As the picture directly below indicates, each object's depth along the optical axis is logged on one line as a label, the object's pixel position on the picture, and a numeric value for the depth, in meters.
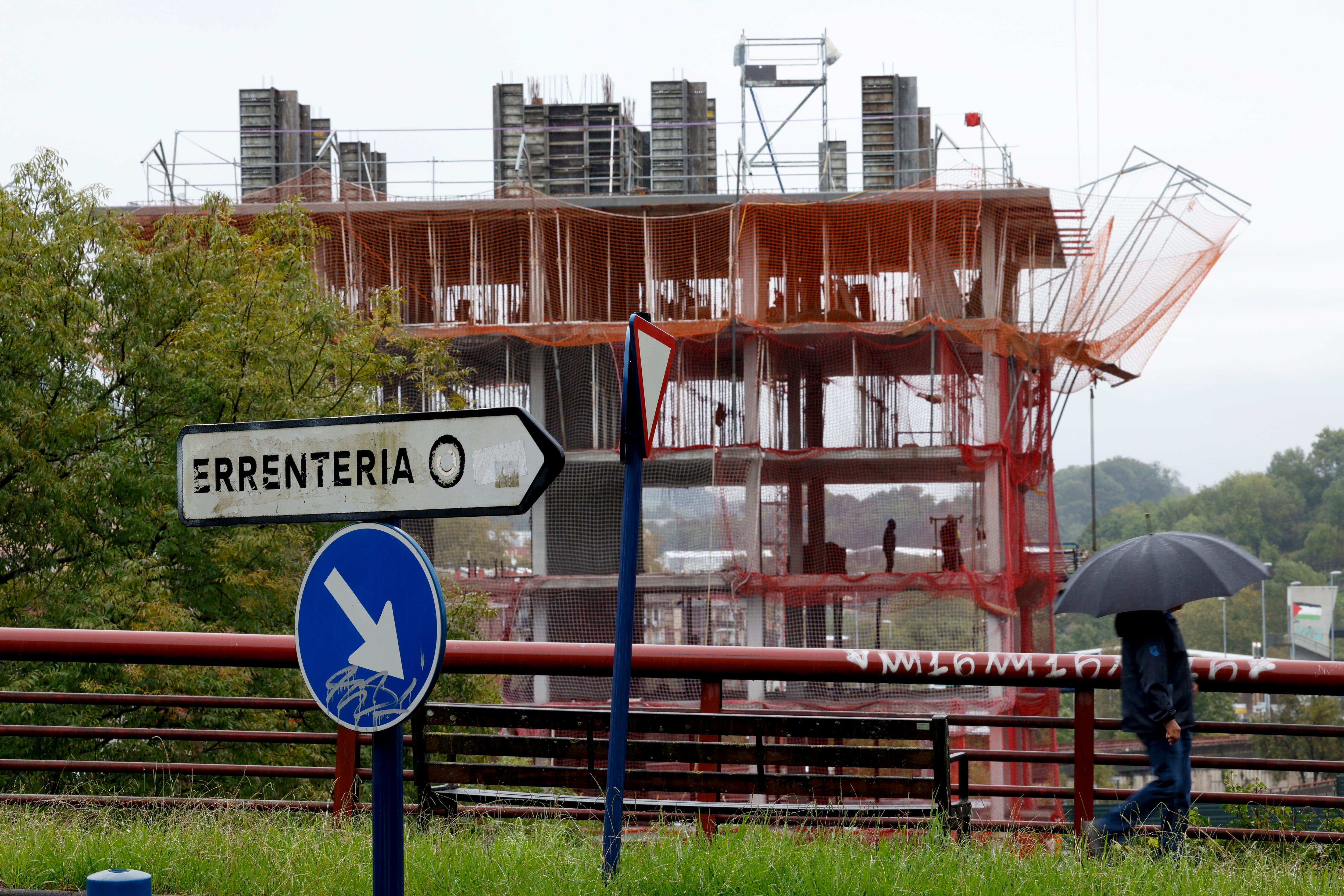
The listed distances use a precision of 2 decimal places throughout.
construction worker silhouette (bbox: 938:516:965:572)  47.75
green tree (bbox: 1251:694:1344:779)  101.31
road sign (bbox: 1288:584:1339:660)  128.87
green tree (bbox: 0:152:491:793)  28.94
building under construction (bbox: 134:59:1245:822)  45.97
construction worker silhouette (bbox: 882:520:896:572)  47.50
